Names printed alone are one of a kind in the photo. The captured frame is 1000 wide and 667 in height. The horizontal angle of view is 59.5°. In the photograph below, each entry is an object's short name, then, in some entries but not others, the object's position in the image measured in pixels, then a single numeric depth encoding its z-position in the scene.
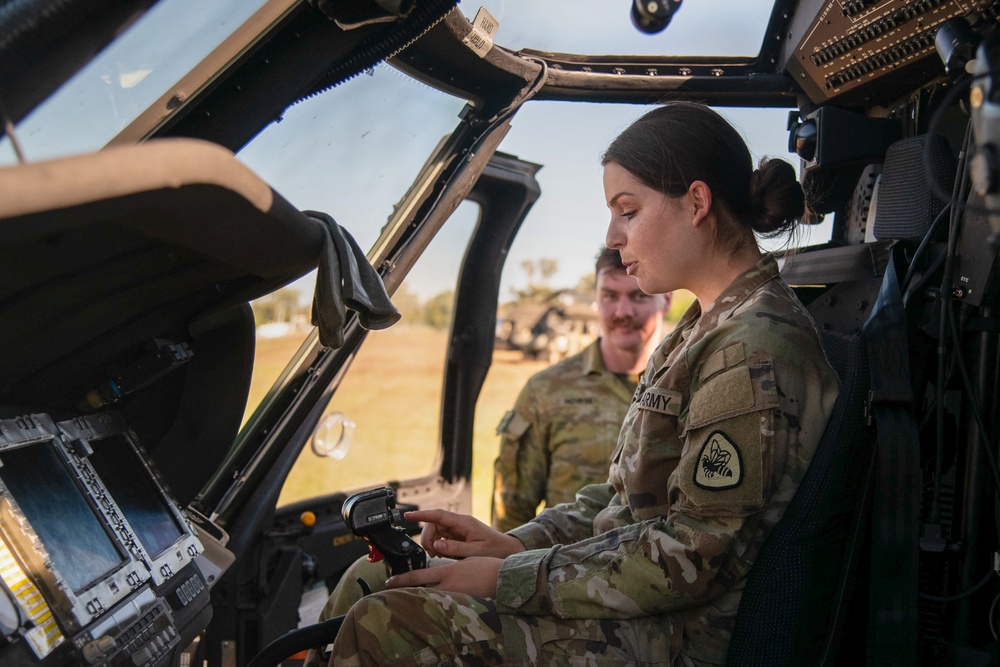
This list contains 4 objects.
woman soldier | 1.44
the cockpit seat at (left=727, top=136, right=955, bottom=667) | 1.42
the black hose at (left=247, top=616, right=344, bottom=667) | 1.70
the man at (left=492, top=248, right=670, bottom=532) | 3.07
